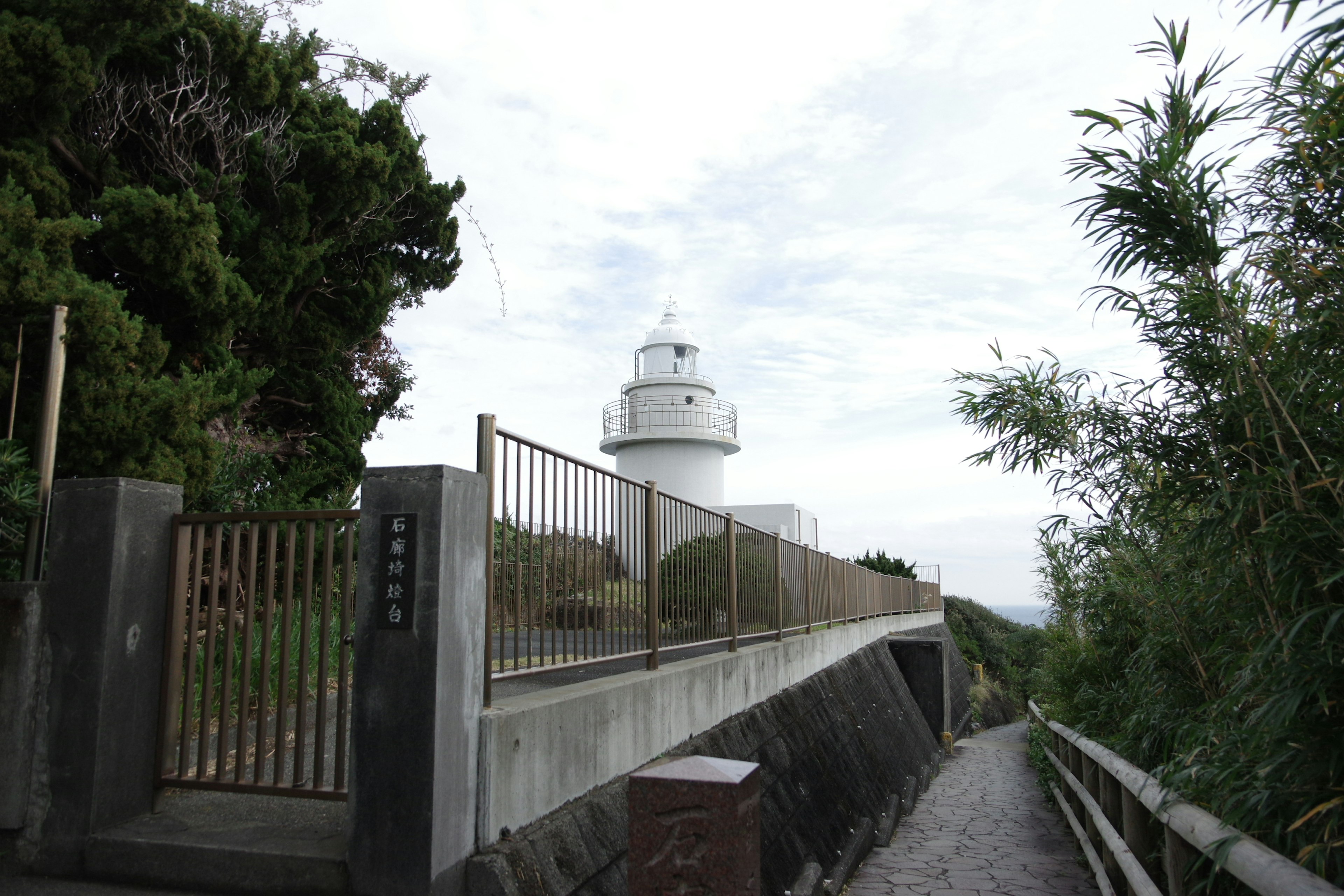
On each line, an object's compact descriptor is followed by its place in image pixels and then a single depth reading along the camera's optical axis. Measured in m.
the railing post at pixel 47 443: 4.16
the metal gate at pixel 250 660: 3.52
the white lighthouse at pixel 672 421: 26.03
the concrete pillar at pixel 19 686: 3.72
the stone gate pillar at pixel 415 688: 3.17
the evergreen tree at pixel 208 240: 7.16
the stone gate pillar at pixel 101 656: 3.67
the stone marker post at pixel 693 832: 2.73
